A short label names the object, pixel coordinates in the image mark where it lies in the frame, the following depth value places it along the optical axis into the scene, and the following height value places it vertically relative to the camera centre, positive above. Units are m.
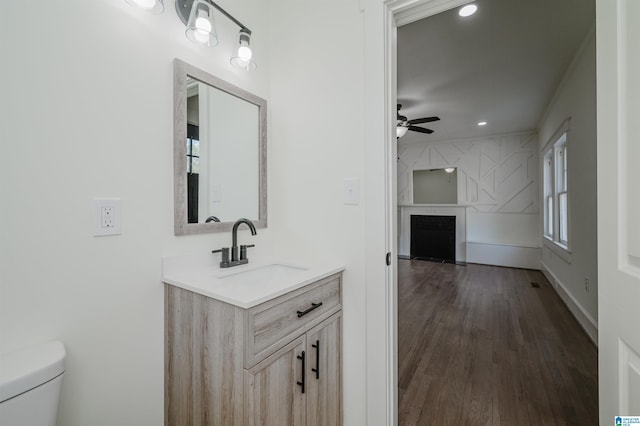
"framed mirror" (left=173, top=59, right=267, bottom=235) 1.19 +0.31
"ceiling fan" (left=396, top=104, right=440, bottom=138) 3.72 +1.32
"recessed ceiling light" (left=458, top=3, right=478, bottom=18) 2.00 +1.54
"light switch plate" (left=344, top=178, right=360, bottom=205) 1.31 +0.12
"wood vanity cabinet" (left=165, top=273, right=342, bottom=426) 0.89 -0.54
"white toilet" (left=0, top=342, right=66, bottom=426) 0.67 -0.45
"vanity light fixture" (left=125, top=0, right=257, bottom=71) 1.16 +0.85
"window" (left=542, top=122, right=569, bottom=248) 3.63 +0.42
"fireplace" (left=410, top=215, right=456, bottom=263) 6.06 -0.54
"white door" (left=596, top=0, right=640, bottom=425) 0.69 +0.02
